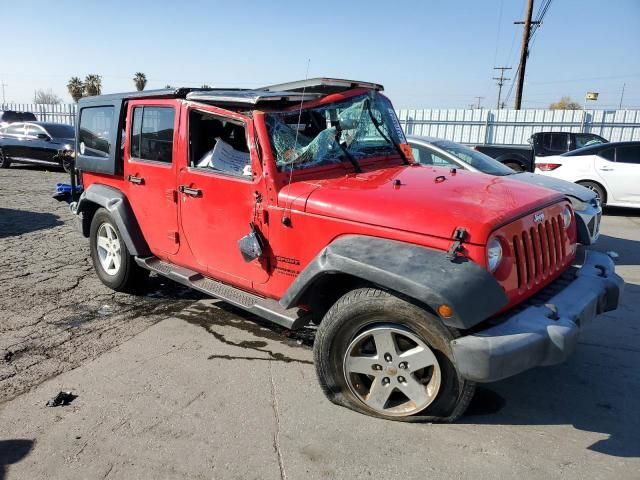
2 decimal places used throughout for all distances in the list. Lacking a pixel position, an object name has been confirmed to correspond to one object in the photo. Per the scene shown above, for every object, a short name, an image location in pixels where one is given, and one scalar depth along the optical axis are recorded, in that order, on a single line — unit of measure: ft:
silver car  20.97
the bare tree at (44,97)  281.23
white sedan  32.91
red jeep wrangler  8.70
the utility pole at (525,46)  70.52
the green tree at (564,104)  245.37
